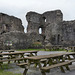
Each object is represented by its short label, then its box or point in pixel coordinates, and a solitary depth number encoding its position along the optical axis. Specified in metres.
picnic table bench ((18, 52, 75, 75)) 2.91
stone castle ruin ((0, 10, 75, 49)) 13.52
